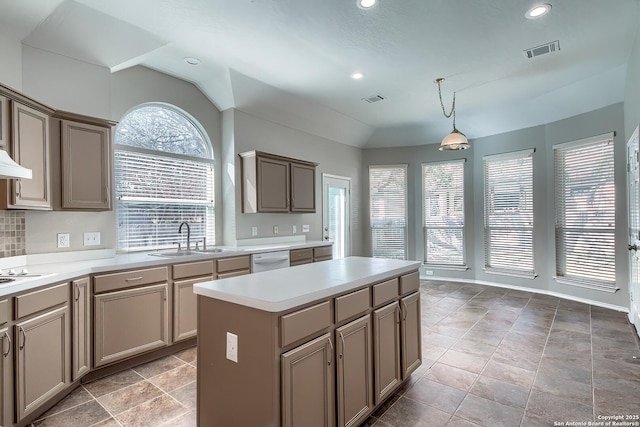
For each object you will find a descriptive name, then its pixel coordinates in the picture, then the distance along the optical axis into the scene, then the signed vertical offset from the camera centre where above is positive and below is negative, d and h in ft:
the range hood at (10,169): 6.25 +1.05
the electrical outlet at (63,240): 9.50 -0.60
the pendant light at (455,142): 12.17 +2.78
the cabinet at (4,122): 7.26 +2.27
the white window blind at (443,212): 20.40 +0.17
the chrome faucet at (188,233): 11.94 -0.55
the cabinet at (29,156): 7.59 +1.61
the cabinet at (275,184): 14.03 +1.57
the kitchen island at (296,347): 4.88 -2.28
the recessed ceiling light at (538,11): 8.63 +5.64
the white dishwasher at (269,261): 12.53 -1.78
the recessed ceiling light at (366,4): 8.38 +5.65
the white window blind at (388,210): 21.90 +0.37
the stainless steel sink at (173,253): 11.04 -1.25
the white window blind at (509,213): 17.80 +0.06
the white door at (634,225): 11.00 -0.49
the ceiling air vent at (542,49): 10.72 +5.70
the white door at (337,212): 19.40 +0.27
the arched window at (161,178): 11.48 +1.59
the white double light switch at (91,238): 10.05 -0.60
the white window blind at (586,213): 14.48 +0.01
